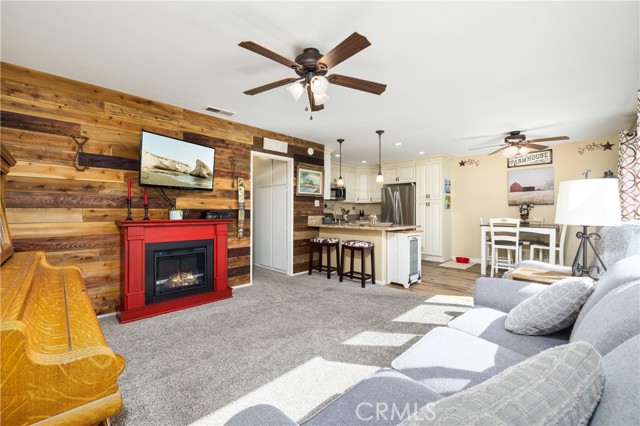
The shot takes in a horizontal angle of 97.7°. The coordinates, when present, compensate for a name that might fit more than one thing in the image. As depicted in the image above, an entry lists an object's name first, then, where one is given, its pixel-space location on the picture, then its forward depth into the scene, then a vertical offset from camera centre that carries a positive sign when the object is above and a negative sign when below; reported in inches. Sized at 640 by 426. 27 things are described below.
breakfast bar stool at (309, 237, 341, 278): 183.7 -24.6
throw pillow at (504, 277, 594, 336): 55.9 -19.7
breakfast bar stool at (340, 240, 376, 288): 162.2 -24.2
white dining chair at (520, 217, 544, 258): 191.9 -18.3
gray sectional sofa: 20.5 -25.6
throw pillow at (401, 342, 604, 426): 19.1 -13.6
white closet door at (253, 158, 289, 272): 199.8 -1.6
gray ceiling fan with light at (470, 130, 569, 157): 176.9 +44.1
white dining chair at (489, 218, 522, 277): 190.4 -22.3
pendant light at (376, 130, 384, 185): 180.6 +51.4
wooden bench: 31.4 -19.1
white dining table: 177.5 -13.9
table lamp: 71.9 +2.4
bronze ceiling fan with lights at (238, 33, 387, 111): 75.0 +42.2
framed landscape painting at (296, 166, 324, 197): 195.9 +21.5
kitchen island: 171.0 -15.6
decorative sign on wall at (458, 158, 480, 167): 248.5 +45.0
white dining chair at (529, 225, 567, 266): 178.5 -24.5
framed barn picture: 213.8 +20.4
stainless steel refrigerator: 262.4 +8.5
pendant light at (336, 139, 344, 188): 207.6 +22.3
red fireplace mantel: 112.7 -19.8
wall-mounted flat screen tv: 118.3 +22.5
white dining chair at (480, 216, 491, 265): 222.5 -31.8
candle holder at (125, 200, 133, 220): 114.3 +1.5
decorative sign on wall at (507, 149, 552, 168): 215.0 +42.3
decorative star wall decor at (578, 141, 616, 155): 190.5 +45.7
